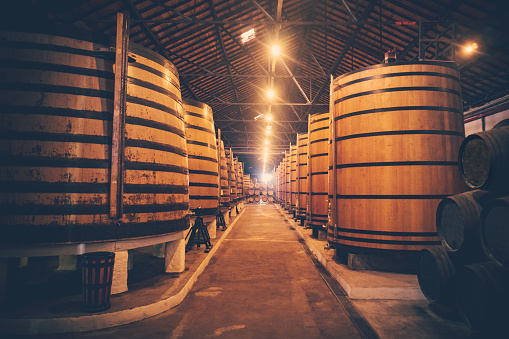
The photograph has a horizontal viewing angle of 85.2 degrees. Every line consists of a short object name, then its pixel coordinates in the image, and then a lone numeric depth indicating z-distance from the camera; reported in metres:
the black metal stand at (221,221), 10.40
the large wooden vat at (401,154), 4.25
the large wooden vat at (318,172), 7.59
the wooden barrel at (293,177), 13.59
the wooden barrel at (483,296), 2.46
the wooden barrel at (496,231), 2.48
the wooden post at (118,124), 3.35
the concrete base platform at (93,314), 2.72
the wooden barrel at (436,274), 2.98
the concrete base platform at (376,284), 3.71
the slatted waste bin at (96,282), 2.96
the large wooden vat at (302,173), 10.46
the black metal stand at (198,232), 6.36
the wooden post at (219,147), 10.43
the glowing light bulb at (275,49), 9.73
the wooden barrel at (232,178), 14.57
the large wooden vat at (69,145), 3.07
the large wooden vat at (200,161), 6.59
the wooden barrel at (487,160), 2.59
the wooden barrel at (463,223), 2.85
